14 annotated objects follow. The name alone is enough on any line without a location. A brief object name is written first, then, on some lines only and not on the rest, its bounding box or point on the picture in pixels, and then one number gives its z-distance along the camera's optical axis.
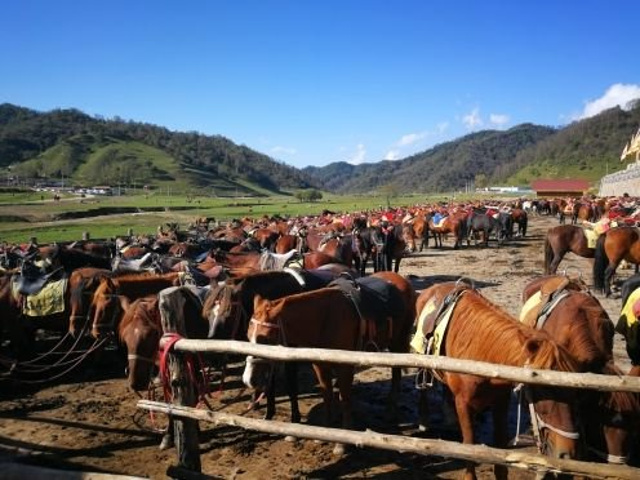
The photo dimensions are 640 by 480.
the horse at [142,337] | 5.37
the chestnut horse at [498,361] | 3.12
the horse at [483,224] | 25.19
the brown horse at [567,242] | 14.62
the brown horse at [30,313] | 8.14
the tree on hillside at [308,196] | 125.56
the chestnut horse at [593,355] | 3.51
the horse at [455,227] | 25.02
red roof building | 85.62
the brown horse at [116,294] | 6.95
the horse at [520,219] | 29.75
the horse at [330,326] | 4.75
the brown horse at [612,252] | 12.52
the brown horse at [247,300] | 5.78
